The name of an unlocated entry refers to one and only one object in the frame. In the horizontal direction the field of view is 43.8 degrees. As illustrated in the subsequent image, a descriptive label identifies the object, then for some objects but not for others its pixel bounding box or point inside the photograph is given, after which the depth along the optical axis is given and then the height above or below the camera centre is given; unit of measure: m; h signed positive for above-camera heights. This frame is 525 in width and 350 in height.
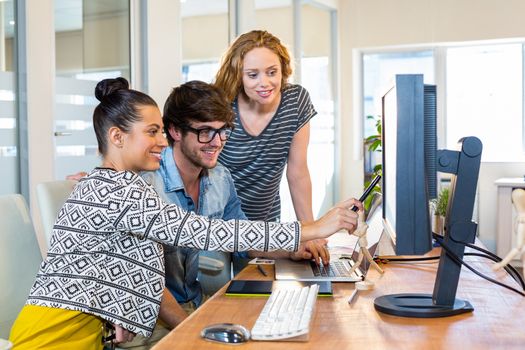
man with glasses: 1.68 -0.06
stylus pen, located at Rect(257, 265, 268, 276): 1.70 -0.33
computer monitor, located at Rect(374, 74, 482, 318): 1.09 -0.08
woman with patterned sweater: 1.35 -0.22
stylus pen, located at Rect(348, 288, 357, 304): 1.38 -0.33
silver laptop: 1.62 -0.33
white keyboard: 1.07 -0.30
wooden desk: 1.07 -0.33
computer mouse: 1.06 -0.31
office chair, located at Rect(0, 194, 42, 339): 1.46 -0.25
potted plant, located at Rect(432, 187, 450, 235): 1.96 -0.21
